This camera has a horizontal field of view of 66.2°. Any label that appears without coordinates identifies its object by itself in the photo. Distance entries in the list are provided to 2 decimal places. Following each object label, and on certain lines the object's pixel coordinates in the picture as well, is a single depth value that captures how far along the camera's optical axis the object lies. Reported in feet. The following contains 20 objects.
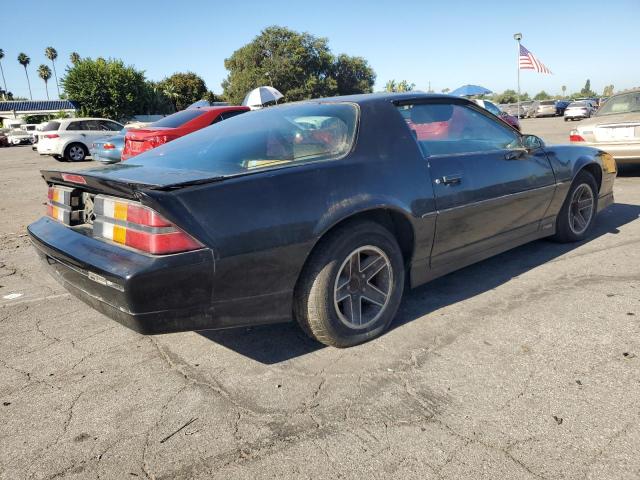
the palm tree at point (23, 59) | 356.24
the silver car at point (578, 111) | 101.69
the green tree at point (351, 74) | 202.18
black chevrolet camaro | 7.41
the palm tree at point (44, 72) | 342.23
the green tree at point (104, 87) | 129.08
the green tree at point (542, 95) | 414.00
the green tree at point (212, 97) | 220.31
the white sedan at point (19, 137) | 114.52
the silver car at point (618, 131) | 24.31
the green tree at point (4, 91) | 302.53
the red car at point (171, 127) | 27.91
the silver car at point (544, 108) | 133.18
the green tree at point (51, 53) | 338.34
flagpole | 75.79
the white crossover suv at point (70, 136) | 54.44
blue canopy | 74.57
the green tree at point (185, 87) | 205.67
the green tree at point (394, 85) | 225.76
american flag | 59.98
